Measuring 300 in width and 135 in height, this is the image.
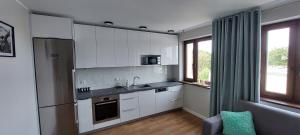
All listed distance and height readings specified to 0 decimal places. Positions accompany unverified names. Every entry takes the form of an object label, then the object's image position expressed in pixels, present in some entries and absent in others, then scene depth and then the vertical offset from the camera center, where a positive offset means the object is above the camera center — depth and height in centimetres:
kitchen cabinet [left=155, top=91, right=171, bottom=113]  346 -97
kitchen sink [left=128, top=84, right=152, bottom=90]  327 -57
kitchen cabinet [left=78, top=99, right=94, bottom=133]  257 -98
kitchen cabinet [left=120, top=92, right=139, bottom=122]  302 -96
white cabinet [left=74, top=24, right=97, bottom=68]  269 +38
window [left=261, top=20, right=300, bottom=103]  195 +2
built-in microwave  348 +13
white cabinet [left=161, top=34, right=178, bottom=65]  376 +41
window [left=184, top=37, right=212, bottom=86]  330 +8
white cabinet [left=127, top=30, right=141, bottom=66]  328 +42
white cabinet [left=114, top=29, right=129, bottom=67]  311 +38
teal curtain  210 +6
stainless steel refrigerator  210 -32
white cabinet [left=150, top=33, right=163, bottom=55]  358 +55
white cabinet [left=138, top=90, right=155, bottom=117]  324 -93
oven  274 -92
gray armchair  159 -75
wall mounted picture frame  127 +25
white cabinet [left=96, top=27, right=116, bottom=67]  290 +38
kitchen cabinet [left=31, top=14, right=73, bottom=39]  206 +61
